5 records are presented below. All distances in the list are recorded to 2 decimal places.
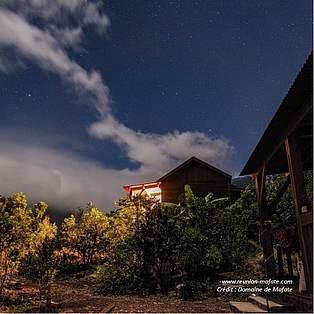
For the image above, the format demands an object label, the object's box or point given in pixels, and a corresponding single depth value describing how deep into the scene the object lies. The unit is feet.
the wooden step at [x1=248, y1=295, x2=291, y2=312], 24.76
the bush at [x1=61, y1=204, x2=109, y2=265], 64.39
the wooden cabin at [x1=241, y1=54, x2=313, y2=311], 21.41
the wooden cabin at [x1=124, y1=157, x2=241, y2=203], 89.61
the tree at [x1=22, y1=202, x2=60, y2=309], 30.99
